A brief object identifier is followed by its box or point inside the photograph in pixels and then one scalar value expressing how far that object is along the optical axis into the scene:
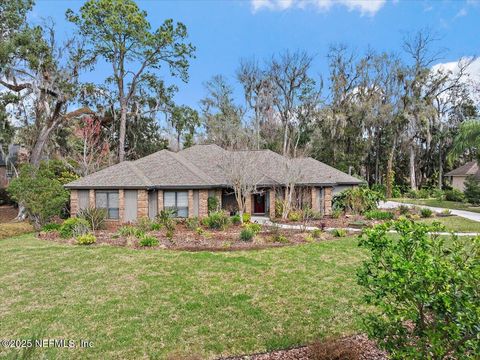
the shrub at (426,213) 17.67
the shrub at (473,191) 23.94
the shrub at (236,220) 16.56
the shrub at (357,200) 19.39
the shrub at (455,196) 27.45
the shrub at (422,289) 3.00
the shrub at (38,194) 15.25
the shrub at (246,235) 12.18
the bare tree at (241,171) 16.55
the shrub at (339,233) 12.99
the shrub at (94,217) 15.42
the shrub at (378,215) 16.66
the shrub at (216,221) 15.13
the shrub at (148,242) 11.53
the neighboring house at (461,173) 33.03
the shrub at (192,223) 14.93
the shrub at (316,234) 12.86
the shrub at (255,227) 13.52
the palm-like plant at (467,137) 19.52
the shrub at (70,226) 13.37
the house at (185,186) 17.22
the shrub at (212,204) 18.39
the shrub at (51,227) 14.67
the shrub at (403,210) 18.30
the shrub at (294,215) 17.69
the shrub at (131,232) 12.91
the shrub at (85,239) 12.05
